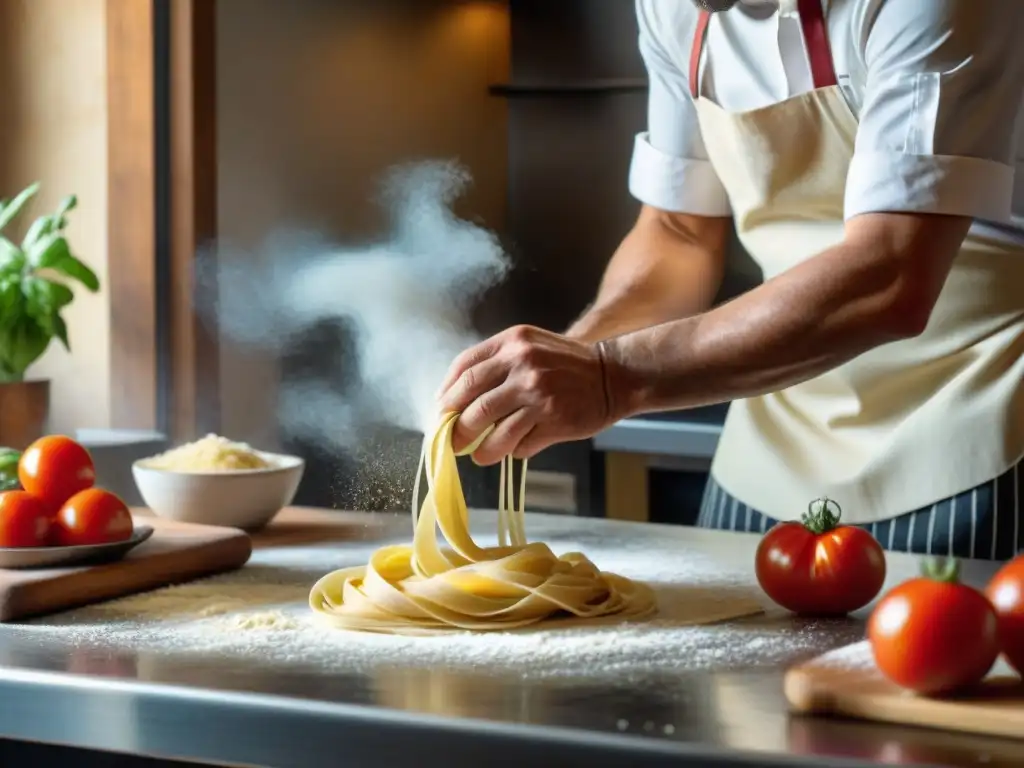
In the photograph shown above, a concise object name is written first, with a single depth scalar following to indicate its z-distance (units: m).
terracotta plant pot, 2.47
